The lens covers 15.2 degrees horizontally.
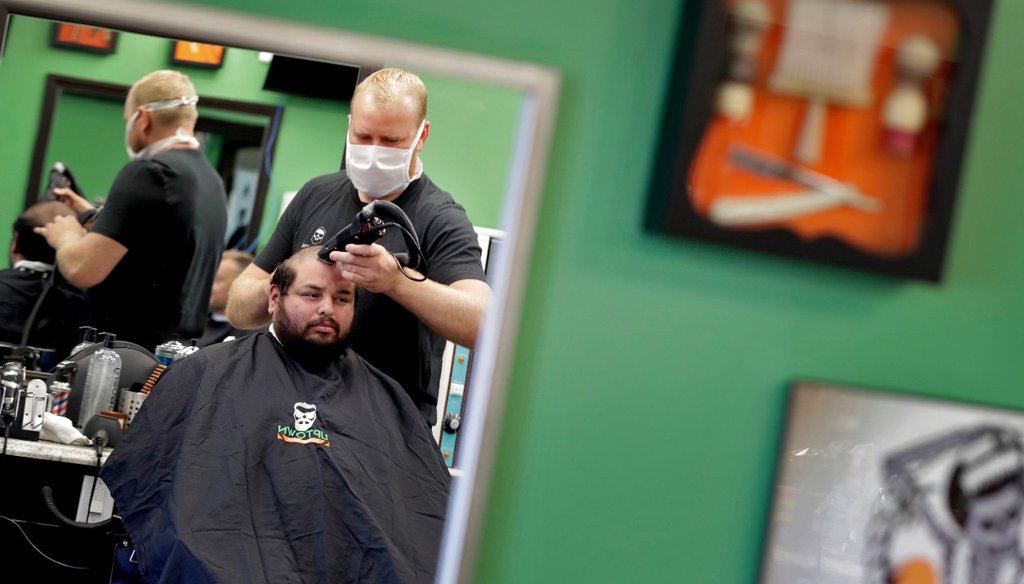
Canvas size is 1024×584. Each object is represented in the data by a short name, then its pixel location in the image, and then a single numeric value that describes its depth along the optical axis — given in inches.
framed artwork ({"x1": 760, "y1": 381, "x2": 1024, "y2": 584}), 235.5
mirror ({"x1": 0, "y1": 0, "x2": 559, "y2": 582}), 230.1
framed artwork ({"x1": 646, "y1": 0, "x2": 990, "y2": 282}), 231.9
